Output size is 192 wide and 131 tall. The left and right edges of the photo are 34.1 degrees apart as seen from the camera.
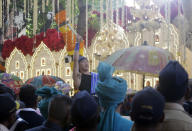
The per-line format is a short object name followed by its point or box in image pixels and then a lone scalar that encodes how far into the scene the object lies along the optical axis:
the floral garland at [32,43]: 15.69
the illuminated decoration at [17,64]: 16.70
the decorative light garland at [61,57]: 15.60
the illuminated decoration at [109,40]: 14.16
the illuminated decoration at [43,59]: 15.86
